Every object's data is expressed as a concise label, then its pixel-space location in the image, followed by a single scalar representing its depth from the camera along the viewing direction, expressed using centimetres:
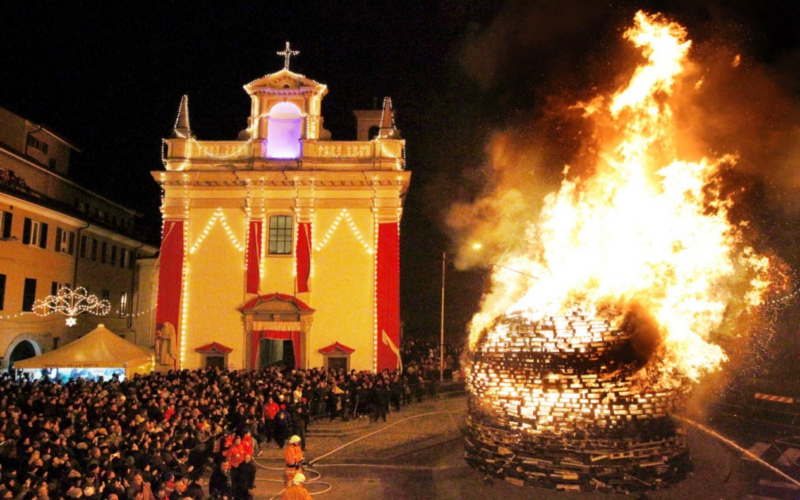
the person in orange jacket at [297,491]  898
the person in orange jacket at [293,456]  1092
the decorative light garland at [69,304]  2881
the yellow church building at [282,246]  2605
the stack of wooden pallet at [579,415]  1080
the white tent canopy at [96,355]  1961
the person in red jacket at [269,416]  1675
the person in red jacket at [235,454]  1141
